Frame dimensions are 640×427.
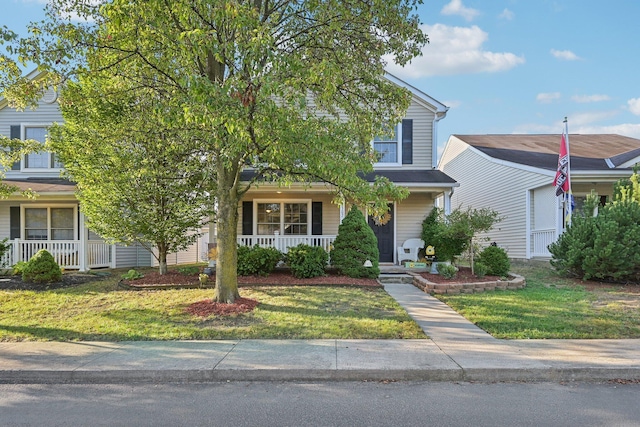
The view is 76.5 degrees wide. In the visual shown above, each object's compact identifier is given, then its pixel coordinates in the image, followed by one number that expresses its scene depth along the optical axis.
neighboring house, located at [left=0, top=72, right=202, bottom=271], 14.77
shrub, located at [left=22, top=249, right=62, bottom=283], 10.80
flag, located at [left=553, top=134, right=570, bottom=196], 11.91
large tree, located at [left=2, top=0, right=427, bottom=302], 5.83
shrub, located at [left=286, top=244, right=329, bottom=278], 11.19
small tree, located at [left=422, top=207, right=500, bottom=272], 10.54
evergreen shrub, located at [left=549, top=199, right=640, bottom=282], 9.57
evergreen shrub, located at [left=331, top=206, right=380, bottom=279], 11.10
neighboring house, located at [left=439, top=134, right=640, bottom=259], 13.44
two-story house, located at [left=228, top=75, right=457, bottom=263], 14.20
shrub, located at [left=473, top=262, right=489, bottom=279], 10.39
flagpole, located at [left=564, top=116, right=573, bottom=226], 11.86
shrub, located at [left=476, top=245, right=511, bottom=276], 10.73
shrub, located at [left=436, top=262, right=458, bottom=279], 10.38
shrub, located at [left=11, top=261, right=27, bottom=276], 11.47
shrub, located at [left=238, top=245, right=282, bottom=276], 11.46
